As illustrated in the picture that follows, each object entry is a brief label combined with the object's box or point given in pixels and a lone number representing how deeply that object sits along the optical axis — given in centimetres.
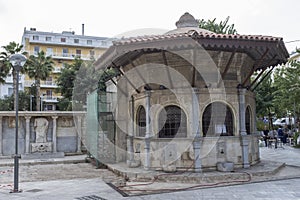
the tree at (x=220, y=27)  1967
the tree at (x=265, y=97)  2519
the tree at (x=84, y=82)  2705
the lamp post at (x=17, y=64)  817
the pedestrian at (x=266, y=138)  2088
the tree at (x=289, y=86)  1816
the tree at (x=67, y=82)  3053
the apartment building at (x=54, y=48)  4544
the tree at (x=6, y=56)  2617
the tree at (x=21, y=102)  3683
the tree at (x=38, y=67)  2900
